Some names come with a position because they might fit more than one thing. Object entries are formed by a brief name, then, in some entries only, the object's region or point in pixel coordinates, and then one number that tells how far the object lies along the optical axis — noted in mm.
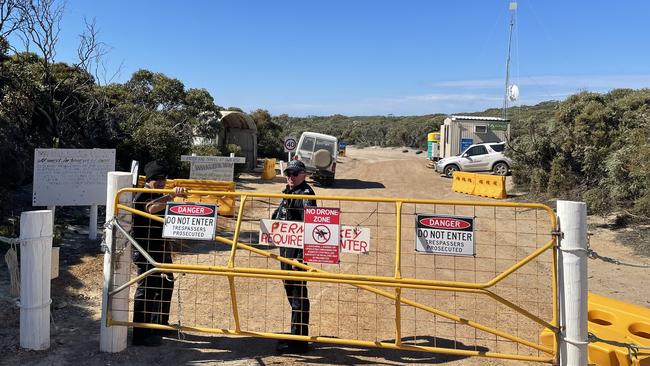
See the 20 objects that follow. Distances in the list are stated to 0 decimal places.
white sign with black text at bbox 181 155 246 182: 13961
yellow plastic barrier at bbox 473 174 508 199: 18297
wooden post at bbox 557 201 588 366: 3920
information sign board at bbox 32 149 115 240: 8492
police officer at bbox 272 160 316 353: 4793
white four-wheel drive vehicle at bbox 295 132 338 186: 21516
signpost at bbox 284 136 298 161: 23041
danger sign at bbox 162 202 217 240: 4535
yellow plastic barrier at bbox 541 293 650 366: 4148
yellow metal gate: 4250
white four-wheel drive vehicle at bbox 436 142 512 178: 23547
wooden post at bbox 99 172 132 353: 4648
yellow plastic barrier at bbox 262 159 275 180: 23750
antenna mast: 33219
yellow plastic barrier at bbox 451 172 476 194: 19766
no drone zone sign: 4406
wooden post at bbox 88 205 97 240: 9272
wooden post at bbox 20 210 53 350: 4496
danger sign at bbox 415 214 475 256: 4152
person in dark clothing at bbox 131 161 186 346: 4898
